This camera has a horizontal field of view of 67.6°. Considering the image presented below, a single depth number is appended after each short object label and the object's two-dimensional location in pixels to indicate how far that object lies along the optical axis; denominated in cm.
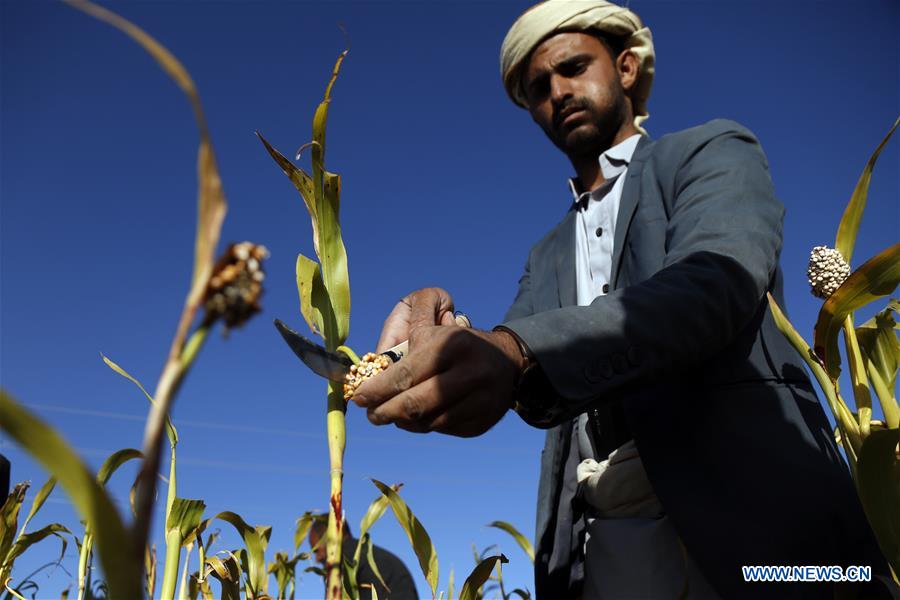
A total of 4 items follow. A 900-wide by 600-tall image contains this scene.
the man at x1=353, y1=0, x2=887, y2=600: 85
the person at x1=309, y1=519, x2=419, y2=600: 451
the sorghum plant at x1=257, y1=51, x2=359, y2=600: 81
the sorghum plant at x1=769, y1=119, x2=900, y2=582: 104
